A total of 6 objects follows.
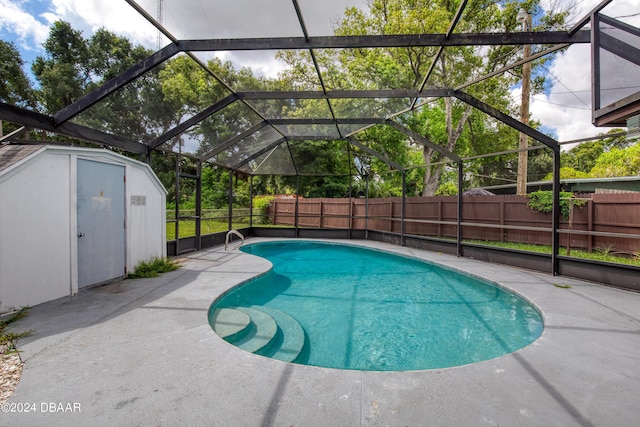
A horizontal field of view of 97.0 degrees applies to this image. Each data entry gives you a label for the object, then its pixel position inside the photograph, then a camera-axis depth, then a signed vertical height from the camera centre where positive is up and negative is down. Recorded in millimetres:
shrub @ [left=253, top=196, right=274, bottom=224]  14237 +120
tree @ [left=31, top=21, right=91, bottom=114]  4473 +2619
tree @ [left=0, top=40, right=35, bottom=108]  4293 +2027
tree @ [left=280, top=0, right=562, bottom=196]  10289 +6192
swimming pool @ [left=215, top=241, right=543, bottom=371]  3125 -1561
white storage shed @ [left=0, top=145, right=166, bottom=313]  3150 -175
